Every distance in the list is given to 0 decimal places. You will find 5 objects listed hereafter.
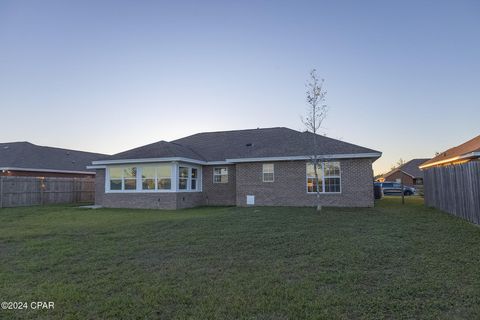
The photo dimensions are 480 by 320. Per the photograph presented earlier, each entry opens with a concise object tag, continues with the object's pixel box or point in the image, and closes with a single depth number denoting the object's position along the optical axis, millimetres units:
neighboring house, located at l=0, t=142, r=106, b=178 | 24573
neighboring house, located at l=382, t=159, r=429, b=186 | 48450
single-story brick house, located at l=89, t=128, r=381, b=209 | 16031
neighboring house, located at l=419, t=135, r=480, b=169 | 13750
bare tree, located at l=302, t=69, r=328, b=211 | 14820
